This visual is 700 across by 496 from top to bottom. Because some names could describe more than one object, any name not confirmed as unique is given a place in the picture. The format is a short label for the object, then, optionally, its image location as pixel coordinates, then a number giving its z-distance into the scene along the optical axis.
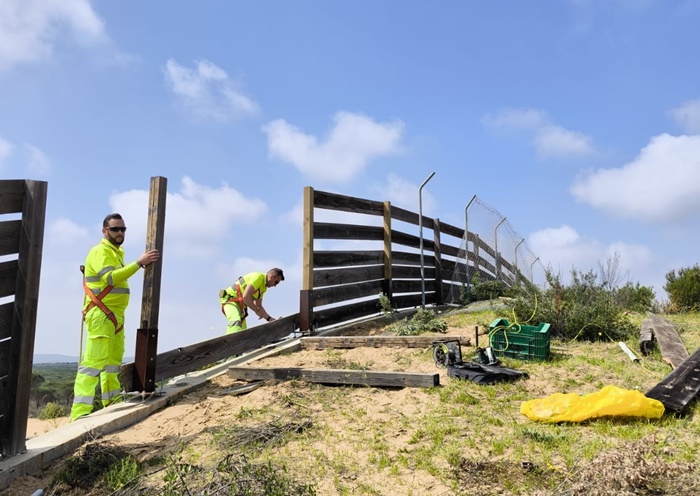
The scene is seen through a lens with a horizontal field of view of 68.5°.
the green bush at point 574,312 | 7.52
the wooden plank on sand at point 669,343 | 5.81
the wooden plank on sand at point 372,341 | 6.95
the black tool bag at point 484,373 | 5.19
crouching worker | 8.18
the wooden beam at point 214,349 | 5.77
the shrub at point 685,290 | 13.46
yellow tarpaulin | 4.00
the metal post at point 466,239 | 13.38
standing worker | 5.44
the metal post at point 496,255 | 15.47
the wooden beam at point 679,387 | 4.16
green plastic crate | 6.07
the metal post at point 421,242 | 11.25
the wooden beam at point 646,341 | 6.54
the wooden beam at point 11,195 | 3.94
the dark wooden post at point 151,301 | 5.49
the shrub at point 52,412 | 8.90
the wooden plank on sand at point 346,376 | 5.10
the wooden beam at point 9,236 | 3.95
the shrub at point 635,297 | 12.13
